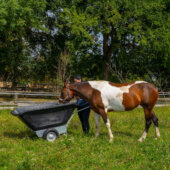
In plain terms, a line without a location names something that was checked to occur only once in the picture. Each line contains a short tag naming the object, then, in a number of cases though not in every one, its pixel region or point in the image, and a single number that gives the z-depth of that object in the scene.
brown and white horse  6.19
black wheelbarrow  5.70
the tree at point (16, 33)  14.82
